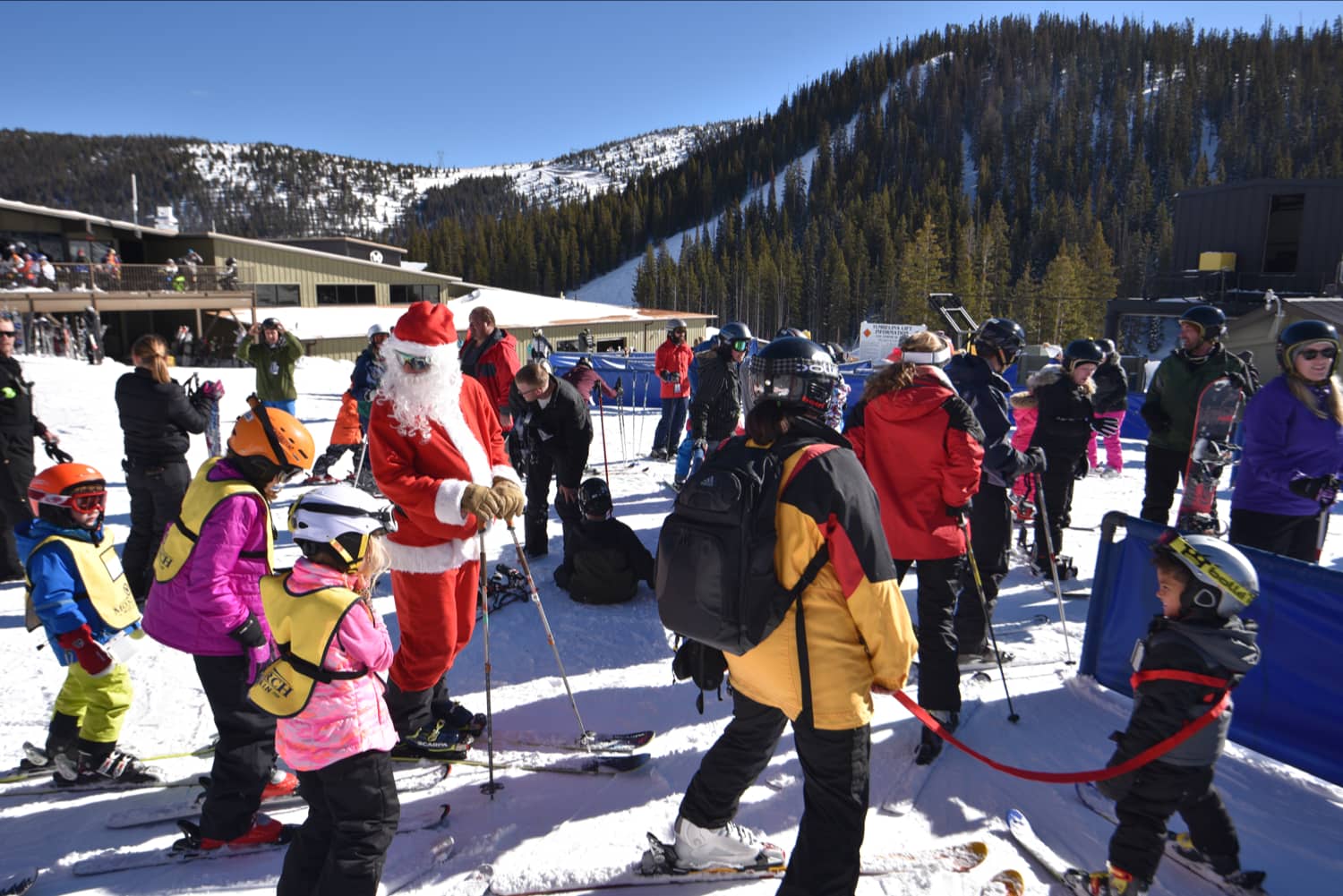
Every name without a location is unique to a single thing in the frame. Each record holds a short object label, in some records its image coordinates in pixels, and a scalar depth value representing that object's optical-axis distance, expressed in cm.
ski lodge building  2312
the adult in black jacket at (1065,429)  596
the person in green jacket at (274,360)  895
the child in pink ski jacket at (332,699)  223
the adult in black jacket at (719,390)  814
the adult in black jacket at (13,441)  548
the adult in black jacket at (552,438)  591
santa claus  318
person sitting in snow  542
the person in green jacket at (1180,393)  524
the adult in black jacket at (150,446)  509
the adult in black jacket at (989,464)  407
